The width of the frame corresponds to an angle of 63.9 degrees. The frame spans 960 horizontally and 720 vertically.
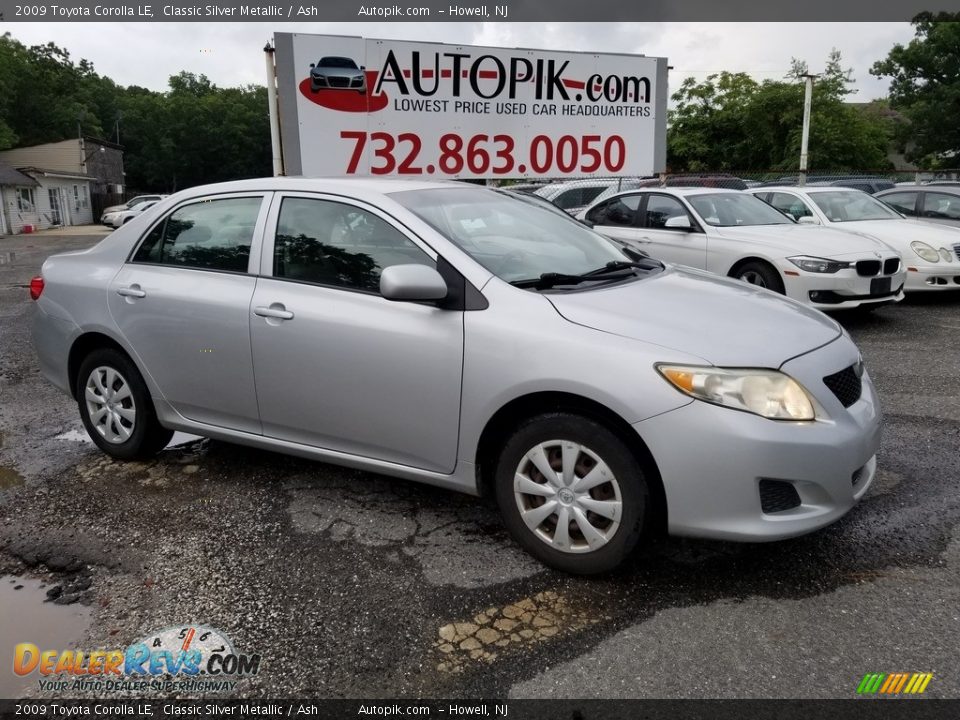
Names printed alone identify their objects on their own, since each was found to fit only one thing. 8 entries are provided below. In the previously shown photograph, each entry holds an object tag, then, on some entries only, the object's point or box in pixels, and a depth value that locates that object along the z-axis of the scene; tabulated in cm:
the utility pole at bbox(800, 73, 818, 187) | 2185
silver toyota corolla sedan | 289
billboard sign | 853
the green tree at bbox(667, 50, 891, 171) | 3997
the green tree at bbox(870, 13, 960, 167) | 4078
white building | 3719
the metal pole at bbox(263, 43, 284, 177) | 812
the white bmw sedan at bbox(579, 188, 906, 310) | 768
